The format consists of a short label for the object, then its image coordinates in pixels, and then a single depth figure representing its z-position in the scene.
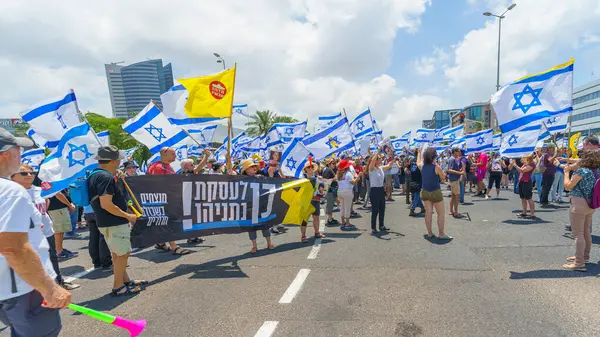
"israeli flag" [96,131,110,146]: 8.04
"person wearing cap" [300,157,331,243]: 6.54
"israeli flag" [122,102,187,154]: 7.85
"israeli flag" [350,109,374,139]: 14.79
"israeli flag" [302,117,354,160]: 10.45
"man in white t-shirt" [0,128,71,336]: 1.70
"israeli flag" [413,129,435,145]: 19.38
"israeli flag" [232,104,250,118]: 17.22
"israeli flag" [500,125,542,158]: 6.46
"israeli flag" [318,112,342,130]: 18.28
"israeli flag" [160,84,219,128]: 9.20
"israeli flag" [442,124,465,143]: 21.03
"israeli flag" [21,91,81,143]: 6.20
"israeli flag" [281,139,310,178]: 8.26
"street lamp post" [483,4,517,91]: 21.44
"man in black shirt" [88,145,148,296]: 3.89
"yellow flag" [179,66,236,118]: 6.00
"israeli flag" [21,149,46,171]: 7.69
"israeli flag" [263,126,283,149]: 14.25
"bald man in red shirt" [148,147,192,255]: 5.63
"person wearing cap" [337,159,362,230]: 7.60
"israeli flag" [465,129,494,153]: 13.56
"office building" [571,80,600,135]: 63.52
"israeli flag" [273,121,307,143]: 15.25
